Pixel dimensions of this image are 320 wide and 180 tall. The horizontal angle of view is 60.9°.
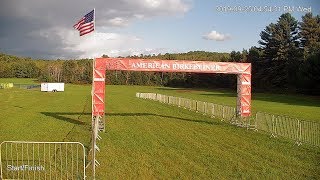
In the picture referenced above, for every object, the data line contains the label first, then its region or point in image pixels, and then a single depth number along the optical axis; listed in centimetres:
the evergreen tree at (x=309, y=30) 5530
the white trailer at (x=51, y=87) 5702
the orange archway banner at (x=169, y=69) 1635
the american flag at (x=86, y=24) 1578
